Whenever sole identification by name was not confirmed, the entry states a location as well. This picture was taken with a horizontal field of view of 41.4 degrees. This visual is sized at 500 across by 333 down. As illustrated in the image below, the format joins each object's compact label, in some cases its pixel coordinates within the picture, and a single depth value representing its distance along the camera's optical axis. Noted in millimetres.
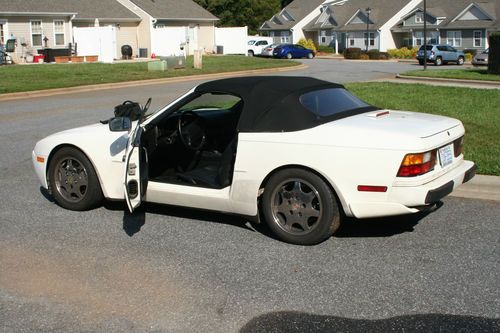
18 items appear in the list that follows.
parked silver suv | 45750
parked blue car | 52875
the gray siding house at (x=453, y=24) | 59094
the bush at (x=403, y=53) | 56875
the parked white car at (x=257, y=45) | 57906
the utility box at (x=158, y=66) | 30241
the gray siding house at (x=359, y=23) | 65250
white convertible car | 5328
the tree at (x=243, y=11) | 77875
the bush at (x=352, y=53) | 54938
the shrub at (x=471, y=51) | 55325
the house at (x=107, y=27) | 38969
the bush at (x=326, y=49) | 67562
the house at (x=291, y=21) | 76062
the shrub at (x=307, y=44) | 66500
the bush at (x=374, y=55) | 54156
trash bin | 47534
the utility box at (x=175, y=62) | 31158
